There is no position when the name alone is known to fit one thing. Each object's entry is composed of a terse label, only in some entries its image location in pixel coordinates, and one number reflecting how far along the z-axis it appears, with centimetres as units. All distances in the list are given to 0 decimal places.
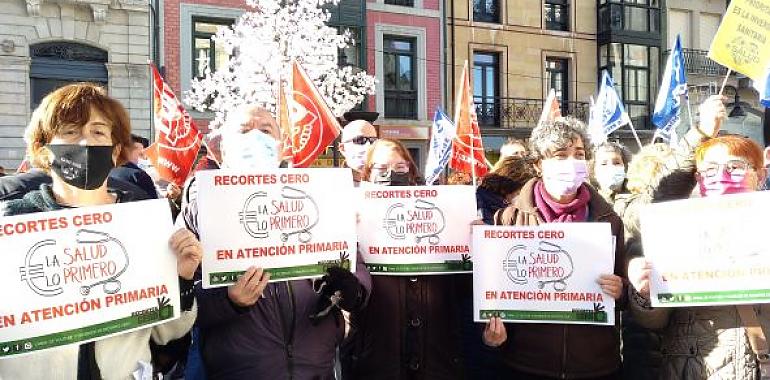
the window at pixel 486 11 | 2228
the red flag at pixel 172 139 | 801
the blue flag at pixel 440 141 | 930
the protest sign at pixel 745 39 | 452
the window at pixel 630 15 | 2380
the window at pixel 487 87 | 2214
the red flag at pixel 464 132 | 793
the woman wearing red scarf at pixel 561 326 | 304
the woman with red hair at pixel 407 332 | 328
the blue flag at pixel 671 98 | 810
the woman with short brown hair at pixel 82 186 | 216
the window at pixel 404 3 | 2120
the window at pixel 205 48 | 1836
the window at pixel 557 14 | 2356
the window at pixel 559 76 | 2348
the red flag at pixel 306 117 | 621
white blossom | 1498
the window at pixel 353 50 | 1995
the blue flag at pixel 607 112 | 1031
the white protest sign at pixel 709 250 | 260
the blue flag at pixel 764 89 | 472
